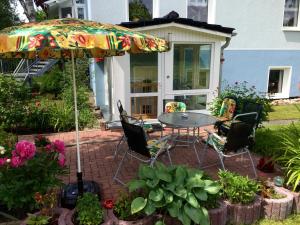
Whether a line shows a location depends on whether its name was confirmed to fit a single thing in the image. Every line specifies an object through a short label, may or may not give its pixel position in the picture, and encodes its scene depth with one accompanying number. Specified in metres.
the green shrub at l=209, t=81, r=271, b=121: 6.89
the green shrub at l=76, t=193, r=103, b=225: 3.04
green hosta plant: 3.15
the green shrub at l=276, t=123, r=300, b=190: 3.87
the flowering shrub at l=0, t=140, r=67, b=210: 3.06
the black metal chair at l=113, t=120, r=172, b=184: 4.06
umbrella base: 3.58
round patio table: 4.97
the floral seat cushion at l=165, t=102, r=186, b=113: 6.70
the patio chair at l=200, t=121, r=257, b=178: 4.28
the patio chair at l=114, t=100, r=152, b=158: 5.03
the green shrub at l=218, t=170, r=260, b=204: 3.54
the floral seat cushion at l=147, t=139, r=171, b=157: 4.47
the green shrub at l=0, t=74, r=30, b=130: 7.12
